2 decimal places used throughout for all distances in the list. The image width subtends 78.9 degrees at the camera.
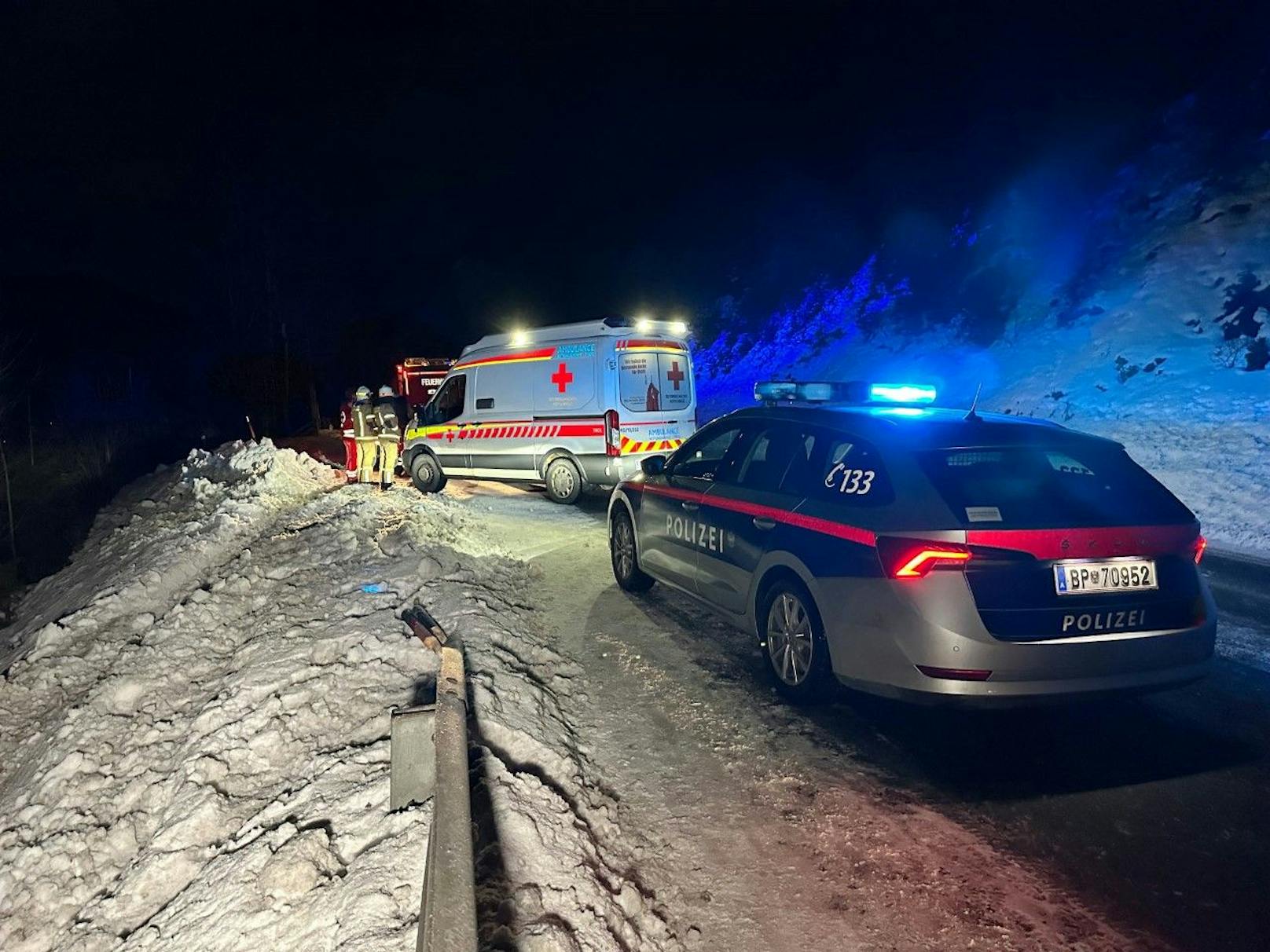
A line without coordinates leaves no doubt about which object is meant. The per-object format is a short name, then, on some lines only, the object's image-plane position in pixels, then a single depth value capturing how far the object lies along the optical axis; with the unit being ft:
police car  11.17
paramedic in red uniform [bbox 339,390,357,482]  41.81
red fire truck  60.26
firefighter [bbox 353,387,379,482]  39.24
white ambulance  33.30
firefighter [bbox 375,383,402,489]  39.78
